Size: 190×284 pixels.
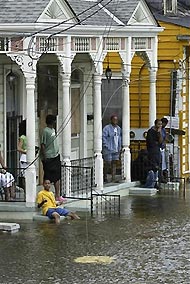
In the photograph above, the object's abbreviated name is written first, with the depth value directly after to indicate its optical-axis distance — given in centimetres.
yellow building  2559
